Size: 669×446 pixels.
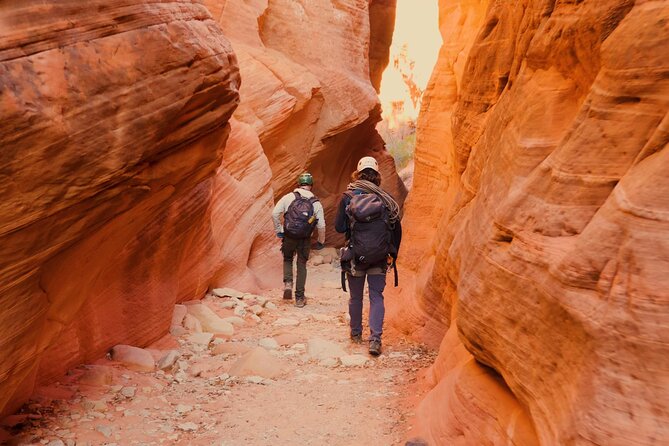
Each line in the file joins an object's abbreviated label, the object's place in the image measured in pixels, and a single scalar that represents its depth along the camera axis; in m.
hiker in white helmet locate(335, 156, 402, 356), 6.04
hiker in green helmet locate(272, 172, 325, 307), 8.76
